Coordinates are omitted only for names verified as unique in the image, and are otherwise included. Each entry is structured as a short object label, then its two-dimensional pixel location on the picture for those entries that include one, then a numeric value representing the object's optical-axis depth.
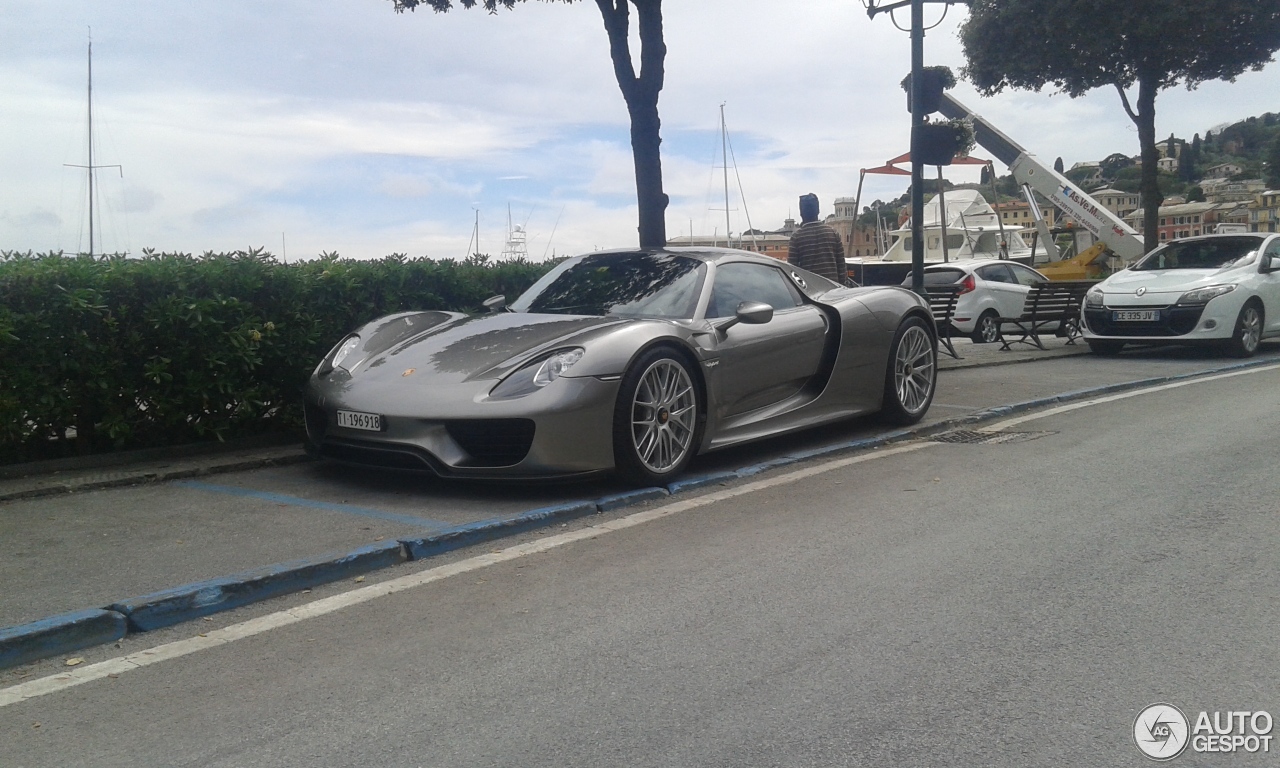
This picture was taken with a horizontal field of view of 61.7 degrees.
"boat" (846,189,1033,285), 31.56
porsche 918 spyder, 5.27
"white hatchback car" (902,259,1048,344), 17.80
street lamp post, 12.85
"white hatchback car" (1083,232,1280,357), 12.93
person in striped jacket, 10.69
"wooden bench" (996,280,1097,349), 15.23
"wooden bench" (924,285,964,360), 13.95
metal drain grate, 7.44
